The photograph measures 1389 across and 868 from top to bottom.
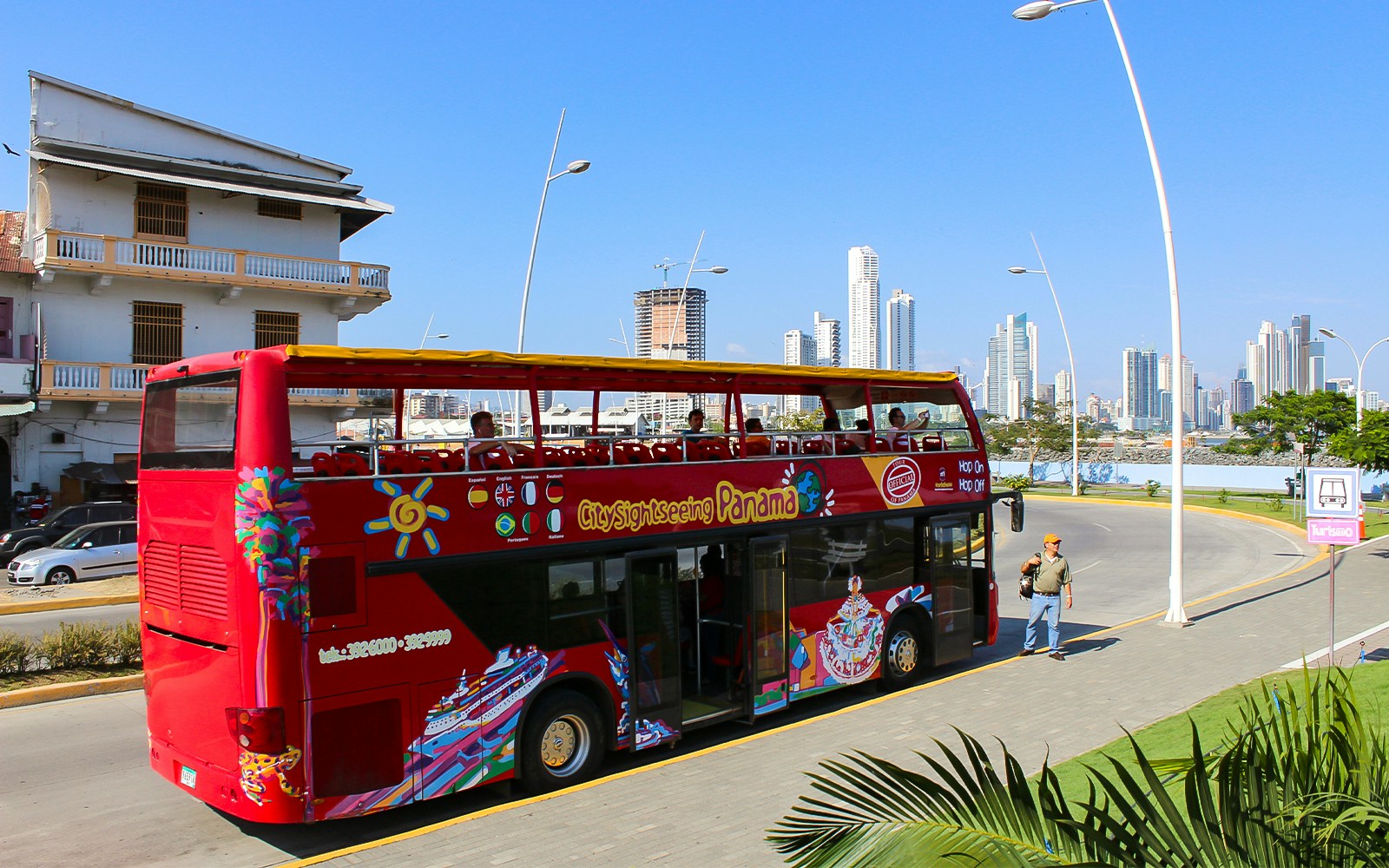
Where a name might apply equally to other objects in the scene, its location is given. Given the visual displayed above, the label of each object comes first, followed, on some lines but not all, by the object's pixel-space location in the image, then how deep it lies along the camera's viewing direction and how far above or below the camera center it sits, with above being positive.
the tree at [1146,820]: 2.94 -1.23
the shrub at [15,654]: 12.12 -2.71
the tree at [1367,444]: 24.91 -0.48
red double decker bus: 6.86 -1.24
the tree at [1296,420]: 45.97 +0.31
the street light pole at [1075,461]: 47.12 -1.74
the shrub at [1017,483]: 54.41 -3.09
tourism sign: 11.48 -1.23
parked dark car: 23.38 -2.20
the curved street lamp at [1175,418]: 15.46 +0.15
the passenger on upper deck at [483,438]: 8.09 -0.06
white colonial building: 27.47 +4.80
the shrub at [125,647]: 13.00 -2.79
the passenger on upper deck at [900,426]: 12.36 +0.02
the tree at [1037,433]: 67.06 -0.39
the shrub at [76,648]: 12.62 -2.74
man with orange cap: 12.98 -2.10
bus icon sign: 11.66 -0.79
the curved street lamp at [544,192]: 22.31 +5.54
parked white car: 20.66 -2.66
